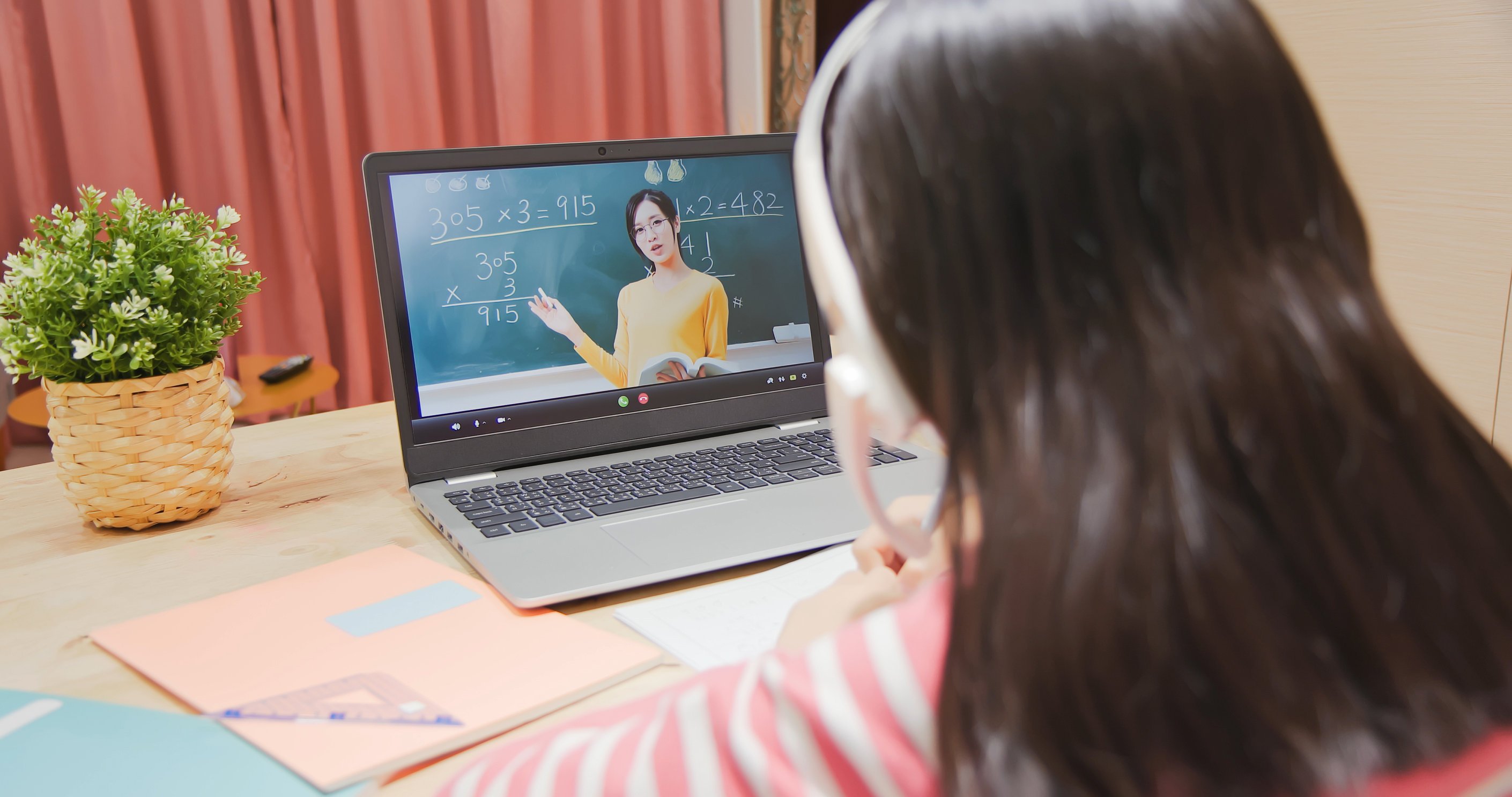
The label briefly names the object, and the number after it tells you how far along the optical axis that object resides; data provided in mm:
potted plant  803
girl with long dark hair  288
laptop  901
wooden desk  645
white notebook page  656
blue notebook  516
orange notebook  557
